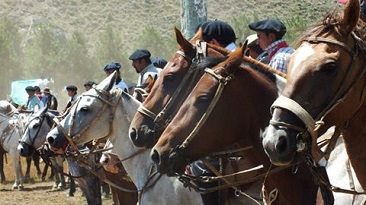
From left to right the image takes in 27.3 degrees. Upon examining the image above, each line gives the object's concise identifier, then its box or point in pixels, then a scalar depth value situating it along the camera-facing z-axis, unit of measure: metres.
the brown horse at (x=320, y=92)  4.24
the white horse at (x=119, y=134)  7.75
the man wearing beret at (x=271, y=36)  7.09
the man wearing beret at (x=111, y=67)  12.37
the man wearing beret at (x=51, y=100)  22.15
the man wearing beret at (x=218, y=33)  7.41
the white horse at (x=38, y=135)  15.21
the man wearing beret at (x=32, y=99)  22.56
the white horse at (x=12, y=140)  19.28
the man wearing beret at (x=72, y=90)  19.29
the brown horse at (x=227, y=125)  5.51
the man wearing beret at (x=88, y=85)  16.75
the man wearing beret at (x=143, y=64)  10.60
